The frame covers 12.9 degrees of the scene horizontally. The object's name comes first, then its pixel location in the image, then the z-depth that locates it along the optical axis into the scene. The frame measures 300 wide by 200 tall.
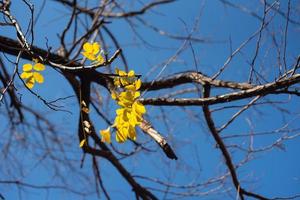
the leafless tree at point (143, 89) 4.81
